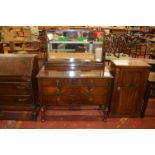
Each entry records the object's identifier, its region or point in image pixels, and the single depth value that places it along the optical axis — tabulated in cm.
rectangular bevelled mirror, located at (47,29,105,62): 228
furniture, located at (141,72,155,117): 245
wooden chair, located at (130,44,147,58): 606
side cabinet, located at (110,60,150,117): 226
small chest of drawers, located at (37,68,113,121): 221
